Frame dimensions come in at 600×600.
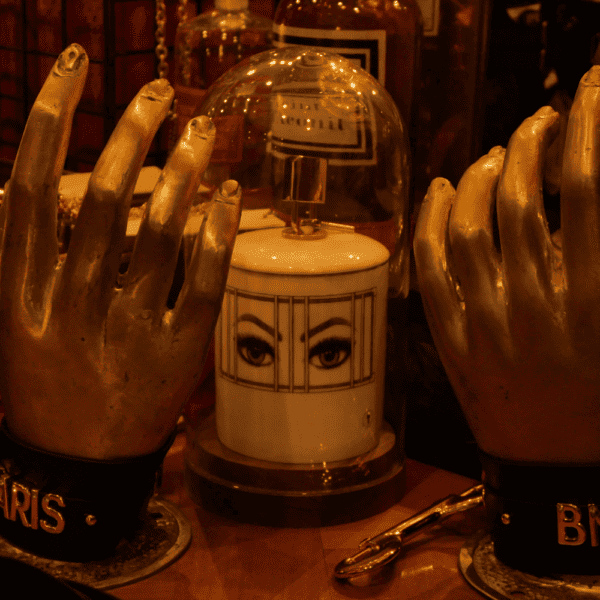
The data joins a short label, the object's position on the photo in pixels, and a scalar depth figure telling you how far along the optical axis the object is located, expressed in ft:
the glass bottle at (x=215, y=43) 2.53
